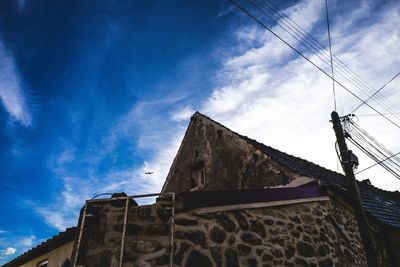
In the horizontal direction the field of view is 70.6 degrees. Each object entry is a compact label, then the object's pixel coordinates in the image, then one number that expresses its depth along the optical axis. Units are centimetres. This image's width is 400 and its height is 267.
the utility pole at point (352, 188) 577
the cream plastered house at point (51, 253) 739
